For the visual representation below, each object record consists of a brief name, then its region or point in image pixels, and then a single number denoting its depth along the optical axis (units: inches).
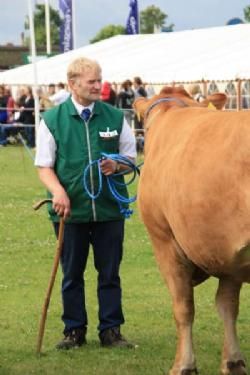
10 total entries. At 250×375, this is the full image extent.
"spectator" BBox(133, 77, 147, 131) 1164.6
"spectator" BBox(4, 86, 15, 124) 1375.5
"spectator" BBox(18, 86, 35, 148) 1302.9
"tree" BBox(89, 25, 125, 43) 4704.0
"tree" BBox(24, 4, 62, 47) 4766.2
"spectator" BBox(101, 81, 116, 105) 1205.7
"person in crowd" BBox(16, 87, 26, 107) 1382.6
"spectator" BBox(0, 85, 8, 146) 1315.0
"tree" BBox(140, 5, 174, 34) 5329.7
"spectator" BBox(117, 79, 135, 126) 1173.7
